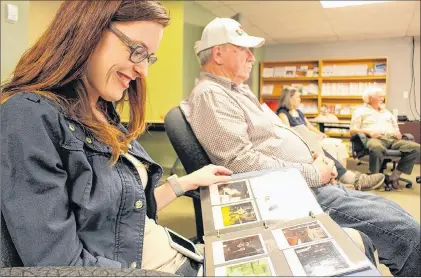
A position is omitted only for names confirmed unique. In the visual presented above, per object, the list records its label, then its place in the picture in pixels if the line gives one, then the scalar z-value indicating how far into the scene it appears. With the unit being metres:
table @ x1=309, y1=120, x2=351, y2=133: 5.07
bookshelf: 6.28
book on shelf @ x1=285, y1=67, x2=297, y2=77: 6.66
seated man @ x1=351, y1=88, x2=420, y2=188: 3.75
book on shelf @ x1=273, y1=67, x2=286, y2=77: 6.77
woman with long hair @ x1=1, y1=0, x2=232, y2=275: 0.55
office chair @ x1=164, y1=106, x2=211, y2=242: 1.39
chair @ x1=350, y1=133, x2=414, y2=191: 3.80
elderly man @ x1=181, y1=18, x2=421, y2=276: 1.17
